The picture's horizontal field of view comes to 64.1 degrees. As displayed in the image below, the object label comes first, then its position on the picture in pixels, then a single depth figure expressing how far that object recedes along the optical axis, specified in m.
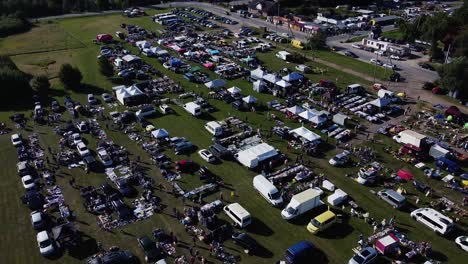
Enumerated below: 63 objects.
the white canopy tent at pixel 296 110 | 58.72
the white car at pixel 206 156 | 48.46
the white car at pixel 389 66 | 77.19
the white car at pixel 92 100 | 64.62
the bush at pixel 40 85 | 67.56
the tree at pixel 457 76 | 61.75
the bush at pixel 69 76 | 70.31
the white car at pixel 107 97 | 65.50
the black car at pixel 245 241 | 35.19
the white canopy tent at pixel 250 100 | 62.38
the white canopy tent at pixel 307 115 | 56.88
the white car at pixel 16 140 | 52.59
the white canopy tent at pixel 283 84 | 67.25
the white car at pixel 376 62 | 79.82
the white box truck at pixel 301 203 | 38.75
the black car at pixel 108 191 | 42.03
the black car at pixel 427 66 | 77.31
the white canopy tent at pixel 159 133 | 52.99
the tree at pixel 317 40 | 89.19
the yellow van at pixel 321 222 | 37.12
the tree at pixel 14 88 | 65.19
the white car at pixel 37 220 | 38.00
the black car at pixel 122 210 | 39.28
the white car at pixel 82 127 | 55.78
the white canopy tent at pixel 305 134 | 51.41
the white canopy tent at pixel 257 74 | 72.06
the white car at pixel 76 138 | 52.12
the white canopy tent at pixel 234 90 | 65.62
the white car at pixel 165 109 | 61.35
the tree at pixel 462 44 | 70.88
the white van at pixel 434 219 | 36.72
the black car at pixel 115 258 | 33.53
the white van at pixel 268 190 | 41.06
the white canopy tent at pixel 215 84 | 68.50
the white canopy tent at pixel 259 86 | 68.19
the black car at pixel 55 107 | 61.97
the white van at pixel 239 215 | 37.75
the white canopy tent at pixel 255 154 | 46.97
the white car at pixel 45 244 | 34.88
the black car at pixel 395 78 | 72.06
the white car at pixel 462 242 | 35.17
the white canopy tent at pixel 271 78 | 69.00
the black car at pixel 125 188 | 42.69
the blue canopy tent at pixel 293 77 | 70.44
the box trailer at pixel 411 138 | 49.12
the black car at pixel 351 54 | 85.88
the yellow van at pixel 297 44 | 92.19
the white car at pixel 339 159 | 47.60
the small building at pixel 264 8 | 121.69
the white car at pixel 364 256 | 33.31
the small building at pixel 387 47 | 84.12
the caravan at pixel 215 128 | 53.97
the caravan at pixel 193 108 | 59.88
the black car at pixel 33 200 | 40.81
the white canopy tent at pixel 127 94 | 63.71
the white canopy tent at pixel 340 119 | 56.26
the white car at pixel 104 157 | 47.94
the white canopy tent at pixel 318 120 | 56.00
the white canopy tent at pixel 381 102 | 60.50
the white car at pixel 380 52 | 85.93
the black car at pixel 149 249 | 34.38
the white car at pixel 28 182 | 43.41
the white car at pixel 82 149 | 49.16
